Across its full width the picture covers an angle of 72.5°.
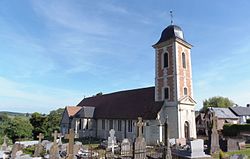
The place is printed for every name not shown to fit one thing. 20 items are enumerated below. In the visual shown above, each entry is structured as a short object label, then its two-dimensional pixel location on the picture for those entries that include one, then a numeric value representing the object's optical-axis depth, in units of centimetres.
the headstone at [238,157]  945
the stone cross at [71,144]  675
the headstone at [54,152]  909
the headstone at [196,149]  1090
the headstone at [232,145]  1448
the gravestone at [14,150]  1192
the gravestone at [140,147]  1046
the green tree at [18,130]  2512
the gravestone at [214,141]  1328
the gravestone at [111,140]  1545
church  1821
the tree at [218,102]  5426
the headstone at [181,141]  1599
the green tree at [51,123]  2829
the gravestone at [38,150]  1361
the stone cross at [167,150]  1012
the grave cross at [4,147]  1544
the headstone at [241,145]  1524
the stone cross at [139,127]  1087
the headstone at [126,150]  1248
